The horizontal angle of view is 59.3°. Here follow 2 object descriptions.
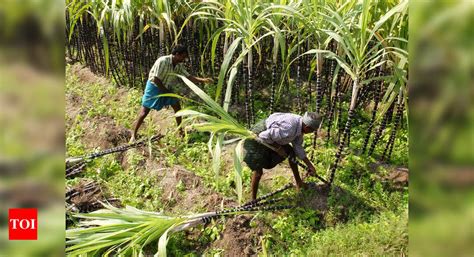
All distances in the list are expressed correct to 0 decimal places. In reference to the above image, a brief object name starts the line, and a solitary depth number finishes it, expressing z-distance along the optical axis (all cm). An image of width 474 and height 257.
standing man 394
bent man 289
